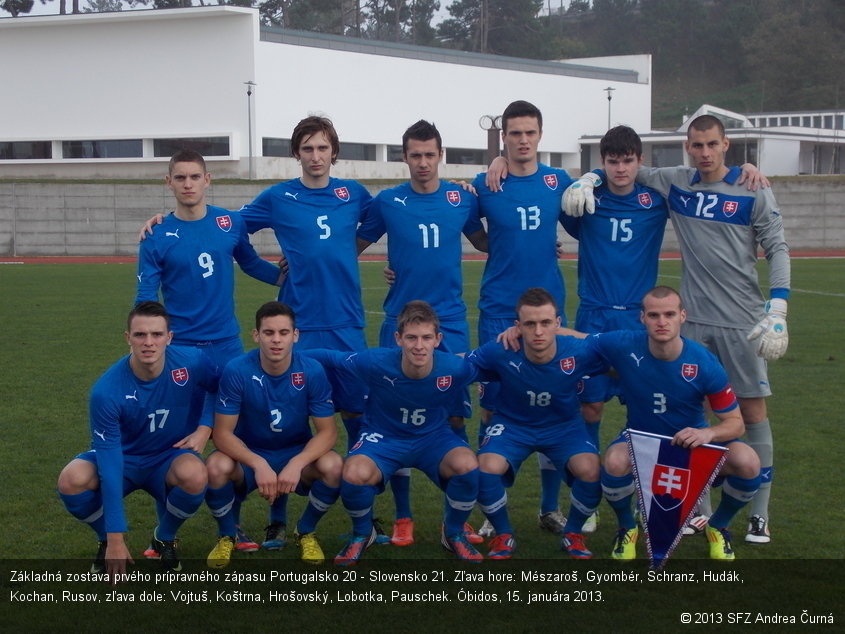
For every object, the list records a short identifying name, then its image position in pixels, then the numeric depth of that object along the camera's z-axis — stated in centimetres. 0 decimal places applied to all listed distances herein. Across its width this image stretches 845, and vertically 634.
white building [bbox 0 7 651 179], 3475
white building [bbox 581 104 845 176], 4109
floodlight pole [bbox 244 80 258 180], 3372
